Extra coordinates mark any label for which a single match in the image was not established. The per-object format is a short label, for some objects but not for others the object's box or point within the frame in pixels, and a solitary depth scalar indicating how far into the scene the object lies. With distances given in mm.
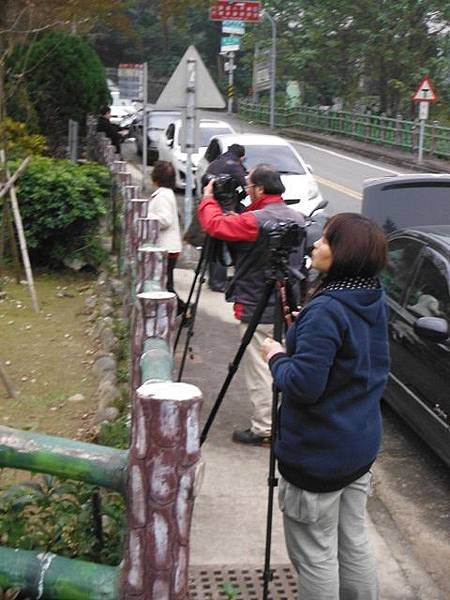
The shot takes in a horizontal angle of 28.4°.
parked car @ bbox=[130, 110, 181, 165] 22078
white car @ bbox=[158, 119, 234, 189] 17797
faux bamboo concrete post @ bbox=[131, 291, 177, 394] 3498
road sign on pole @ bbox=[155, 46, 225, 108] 10508
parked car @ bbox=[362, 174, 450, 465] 5074
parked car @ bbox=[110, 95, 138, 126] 30203
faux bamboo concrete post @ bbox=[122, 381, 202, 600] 2090
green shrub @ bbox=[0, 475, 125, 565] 3227
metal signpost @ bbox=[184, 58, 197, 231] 10484
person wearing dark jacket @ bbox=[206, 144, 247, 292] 8688
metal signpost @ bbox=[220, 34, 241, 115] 39656
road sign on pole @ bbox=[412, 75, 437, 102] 23625
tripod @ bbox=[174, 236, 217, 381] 5648
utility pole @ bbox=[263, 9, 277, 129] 37875
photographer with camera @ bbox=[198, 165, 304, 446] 5129
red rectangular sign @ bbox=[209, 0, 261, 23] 36344
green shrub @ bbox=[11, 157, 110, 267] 9586
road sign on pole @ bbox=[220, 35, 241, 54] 39594
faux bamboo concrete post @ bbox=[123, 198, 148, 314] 6125
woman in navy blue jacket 2920
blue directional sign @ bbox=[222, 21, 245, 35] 39469
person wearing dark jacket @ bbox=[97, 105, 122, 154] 16062
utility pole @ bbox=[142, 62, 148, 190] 16312
